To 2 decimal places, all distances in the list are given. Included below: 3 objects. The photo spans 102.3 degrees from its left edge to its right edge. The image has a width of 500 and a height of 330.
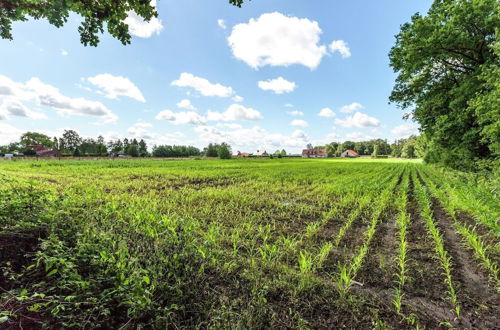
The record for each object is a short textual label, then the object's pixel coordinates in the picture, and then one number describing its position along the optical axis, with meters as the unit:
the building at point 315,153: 125.81
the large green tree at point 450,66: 12.14
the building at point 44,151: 75.54
